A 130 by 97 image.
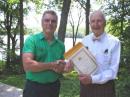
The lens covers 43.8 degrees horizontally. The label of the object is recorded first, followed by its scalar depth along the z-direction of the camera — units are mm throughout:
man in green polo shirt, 1910
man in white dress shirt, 1833
